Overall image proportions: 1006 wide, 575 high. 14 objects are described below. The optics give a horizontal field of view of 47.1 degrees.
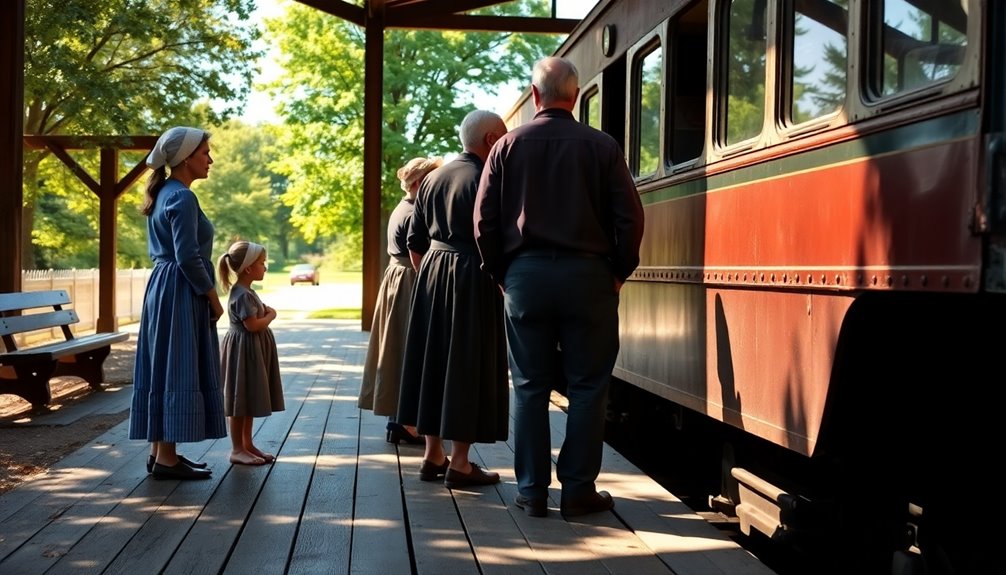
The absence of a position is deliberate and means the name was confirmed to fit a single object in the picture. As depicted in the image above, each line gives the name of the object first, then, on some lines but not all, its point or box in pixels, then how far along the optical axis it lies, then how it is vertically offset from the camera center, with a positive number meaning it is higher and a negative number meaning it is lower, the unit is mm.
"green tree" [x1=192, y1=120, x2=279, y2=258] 77312 +4633
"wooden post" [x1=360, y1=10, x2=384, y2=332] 17297 +1839
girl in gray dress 6113 -465
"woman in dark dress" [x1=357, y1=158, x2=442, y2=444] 6656 -287
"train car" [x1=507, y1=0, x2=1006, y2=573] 3268 +12
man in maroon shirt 4746 +47
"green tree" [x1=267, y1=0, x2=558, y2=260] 29484 +4710
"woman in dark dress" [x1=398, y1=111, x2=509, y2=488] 5379 -326
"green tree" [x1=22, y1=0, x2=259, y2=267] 17578 +3457
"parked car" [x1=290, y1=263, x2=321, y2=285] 66750 -410
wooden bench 9031 -722
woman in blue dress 5551 -284
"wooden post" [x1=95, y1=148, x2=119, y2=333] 18391 +382
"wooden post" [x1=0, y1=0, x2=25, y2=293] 10289 +1167
